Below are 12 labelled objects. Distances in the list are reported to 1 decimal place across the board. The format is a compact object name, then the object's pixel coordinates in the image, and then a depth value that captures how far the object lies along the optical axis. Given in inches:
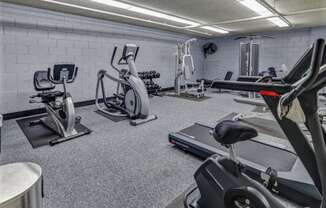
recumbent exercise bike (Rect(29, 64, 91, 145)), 128.4
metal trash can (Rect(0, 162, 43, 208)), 38.4
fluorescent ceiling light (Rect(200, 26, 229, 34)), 269.7
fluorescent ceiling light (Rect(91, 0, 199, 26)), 157.5
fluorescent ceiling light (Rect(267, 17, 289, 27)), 217.3
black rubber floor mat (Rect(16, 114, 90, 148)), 122.0
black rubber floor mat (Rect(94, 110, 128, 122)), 171.4
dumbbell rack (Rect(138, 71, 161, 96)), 267.0
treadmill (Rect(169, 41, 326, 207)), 42.1
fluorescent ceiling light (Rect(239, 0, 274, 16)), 155.1
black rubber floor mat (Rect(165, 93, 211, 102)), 263.0
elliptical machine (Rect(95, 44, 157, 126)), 160.6
